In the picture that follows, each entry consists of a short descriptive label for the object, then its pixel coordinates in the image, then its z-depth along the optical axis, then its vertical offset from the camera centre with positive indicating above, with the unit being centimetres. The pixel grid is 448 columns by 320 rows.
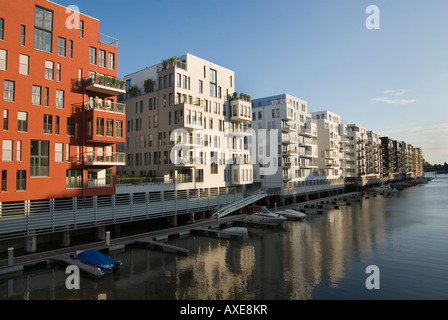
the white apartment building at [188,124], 4678 +864
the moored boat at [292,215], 5169 -746
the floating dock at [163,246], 2939 -747
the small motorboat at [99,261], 2314 -687
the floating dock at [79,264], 2245 -720
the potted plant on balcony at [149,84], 5097 +1576
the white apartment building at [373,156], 14175 +793
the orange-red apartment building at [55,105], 2858 +767
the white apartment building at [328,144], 9344 +924
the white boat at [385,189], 12312 -756
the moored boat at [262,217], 4466 -675
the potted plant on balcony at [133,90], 5459 +1579
